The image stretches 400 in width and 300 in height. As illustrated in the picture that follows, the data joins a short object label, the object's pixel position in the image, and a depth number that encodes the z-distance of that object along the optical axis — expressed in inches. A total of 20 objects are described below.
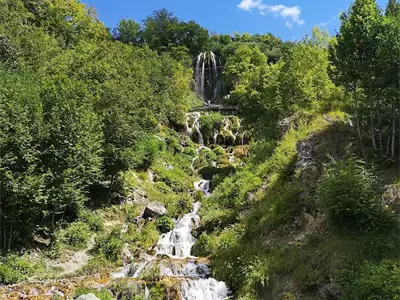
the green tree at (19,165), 629.9
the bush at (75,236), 749.9
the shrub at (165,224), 863.7
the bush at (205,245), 687.1
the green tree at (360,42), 569.3
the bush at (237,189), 822.5
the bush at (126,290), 527.8
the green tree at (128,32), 2738.7
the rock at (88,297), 469.1
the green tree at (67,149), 704.4
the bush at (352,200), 459.2
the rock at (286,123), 926.4
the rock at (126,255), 730.4
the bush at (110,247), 727.1
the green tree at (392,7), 608.9
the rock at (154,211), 901.8
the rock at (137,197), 977.8
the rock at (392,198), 479.8
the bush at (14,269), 586.1
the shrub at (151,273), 559.8
